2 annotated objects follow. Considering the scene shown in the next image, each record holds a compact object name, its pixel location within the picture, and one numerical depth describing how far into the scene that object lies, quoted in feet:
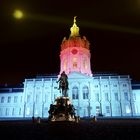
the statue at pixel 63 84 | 87.10
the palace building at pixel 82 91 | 184.75
